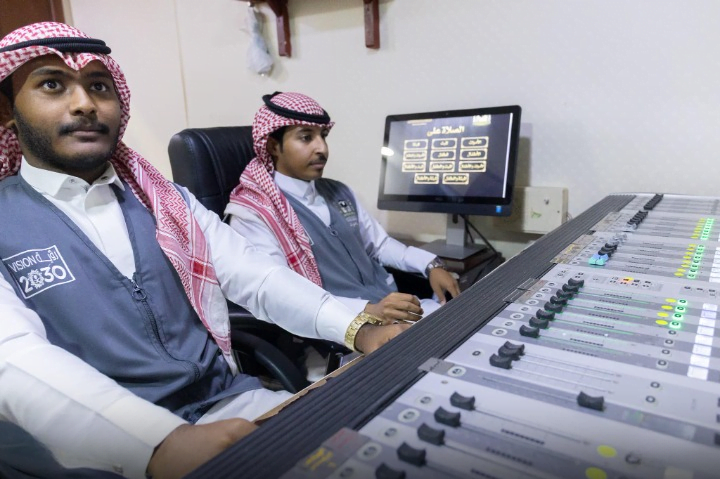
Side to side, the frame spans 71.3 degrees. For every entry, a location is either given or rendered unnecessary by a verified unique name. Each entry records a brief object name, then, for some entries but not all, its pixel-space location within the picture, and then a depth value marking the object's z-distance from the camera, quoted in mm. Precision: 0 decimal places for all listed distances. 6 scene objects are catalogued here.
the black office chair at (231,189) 1203
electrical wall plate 1910
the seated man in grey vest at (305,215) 1645
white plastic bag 2457
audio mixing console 415
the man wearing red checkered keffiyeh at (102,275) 746
